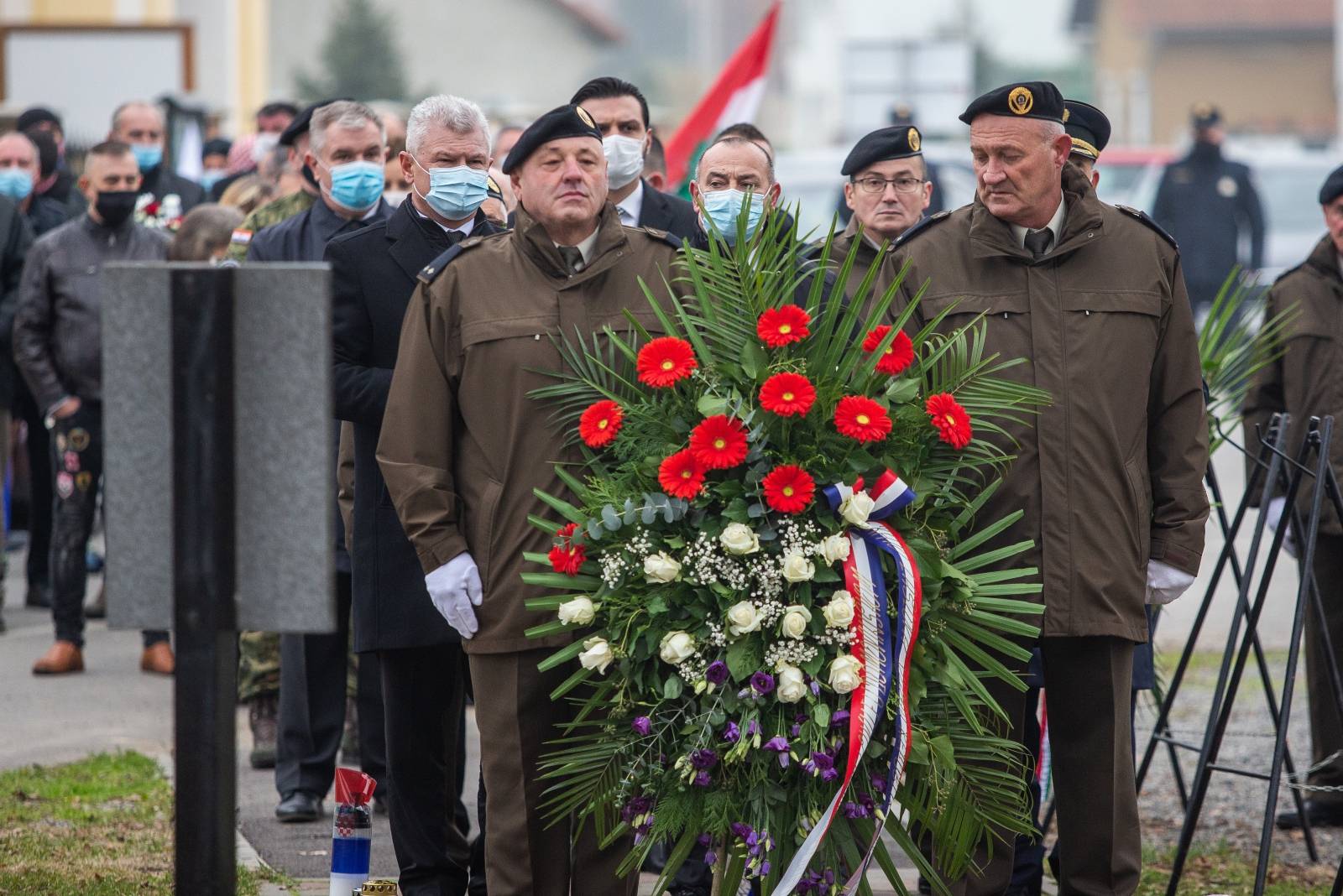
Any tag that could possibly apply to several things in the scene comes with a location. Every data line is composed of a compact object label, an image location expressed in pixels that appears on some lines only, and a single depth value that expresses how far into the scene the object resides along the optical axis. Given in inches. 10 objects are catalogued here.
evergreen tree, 4475.9
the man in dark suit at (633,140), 512.7
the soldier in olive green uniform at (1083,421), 354.9
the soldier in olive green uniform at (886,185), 504.7
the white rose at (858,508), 315.9
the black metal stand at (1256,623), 393.7
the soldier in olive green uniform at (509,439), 347.6
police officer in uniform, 1189.1
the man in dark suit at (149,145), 881.5
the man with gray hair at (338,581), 494.0
